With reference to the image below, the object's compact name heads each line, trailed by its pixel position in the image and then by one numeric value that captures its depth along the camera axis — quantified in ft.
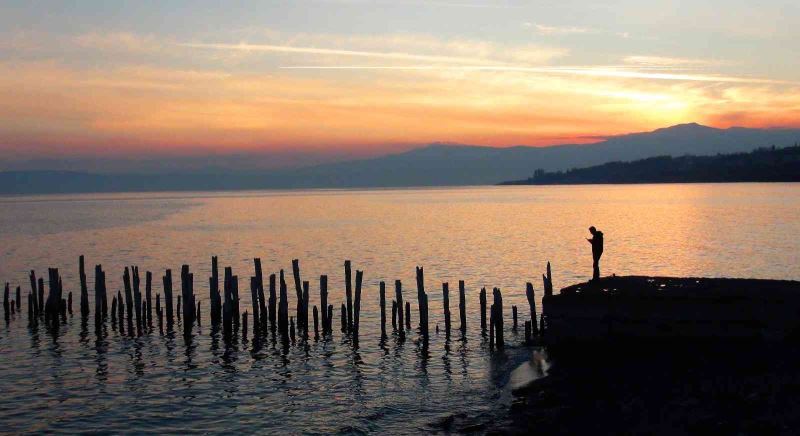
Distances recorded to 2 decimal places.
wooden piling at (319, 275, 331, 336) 86.53
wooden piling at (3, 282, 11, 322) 99.44
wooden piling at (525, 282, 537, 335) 79.20
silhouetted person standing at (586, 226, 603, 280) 76.69
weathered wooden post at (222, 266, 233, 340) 85.90
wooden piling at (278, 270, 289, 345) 84.79
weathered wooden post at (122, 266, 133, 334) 91.87
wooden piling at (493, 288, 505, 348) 77.41
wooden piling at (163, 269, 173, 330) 90.25
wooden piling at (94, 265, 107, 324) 93.05
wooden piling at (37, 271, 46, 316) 99.35
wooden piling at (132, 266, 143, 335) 91.15
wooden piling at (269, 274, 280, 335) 87.51
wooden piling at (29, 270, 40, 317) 98.72
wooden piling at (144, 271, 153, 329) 91.42
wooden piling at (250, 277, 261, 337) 87.36
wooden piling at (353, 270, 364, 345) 82.89
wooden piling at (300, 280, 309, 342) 87.20
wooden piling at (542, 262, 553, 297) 81.30
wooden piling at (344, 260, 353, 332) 86.48
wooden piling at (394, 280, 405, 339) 85.29
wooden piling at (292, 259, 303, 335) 87.17
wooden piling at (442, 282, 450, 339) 84.17
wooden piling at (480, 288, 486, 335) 84.33
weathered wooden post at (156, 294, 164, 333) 91.30
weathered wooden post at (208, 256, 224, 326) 89.87
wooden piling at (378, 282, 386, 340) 84.64
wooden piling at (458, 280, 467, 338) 84.58
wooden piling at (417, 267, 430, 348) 82.23
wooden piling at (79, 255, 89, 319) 98.24
